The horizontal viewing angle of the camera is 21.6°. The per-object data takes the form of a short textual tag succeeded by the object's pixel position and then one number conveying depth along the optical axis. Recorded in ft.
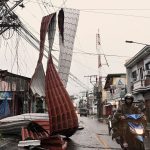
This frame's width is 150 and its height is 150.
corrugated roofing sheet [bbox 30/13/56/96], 46.26
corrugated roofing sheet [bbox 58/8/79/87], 49.29
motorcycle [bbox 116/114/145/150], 30.35
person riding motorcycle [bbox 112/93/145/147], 32.76
